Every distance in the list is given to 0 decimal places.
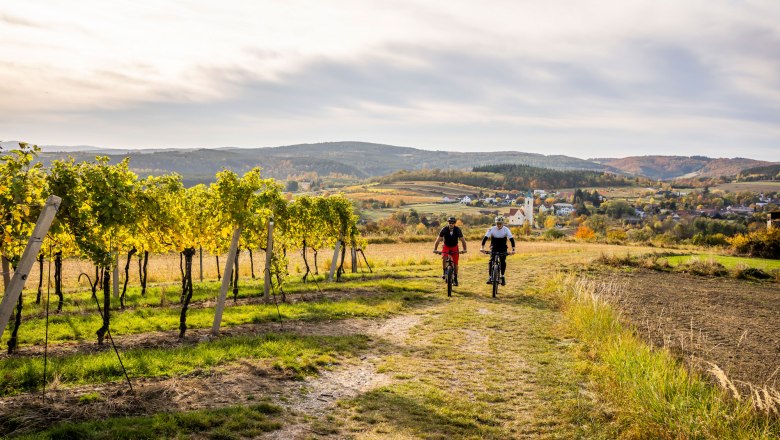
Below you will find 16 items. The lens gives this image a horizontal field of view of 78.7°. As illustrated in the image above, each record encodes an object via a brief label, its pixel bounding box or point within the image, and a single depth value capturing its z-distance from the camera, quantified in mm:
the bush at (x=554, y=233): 63588
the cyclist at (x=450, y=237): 15703
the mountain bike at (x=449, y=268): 15953
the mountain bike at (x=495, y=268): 15688
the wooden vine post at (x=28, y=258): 5818
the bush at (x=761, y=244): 31422
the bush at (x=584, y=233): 70488
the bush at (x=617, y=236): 52928
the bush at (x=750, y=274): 24609
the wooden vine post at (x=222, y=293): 9984
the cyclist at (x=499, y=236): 15392
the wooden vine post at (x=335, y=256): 19672
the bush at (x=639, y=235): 59053
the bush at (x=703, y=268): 25219
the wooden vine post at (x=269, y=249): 13704
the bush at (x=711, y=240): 48594
